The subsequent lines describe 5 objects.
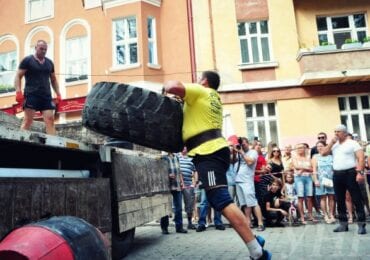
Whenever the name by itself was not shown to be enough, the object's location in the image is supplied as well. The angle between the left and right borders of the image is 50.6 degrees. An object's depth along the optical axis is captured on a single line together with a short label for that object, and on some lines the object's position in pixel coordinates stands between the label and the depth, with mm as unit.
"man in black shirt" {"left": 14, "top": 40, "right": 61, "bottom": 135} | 6125
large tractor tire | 4270
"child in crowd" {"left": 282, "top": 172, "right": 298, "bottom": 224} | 8602
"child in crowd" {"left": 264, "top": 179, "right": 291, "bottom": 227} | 8117
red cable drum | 2143
